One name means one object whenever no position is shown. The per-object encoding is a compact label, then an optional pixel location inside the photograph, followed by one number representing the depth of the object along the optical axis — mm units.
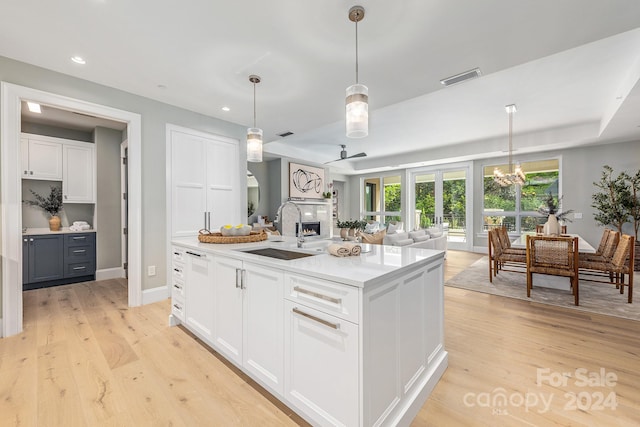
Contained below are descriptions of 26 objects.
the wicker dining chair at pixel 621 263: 3005
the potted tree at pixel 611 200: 5188
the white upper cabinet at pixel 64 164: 4086
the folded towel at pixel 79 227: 4397
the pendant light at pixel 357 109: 1786
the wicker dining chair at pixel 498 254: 3927
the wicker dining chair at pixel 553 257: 3146
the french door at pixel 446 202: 7586
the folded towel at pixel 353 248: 1747
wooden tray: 2375
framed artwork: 7426
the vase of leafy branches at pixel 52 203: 4289
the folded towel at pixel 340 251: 1732
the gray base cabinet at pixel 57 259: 3871
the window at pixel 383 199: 9133
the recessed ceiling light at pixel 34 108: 3461
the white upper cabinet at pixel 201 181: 3635
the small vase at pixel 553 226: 3748
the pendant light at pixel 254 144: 2719
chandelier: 4887
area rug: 3004
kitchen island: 1176
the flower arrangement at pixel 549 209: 3809
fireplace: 8078
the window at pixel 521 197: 6514
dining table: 3697
